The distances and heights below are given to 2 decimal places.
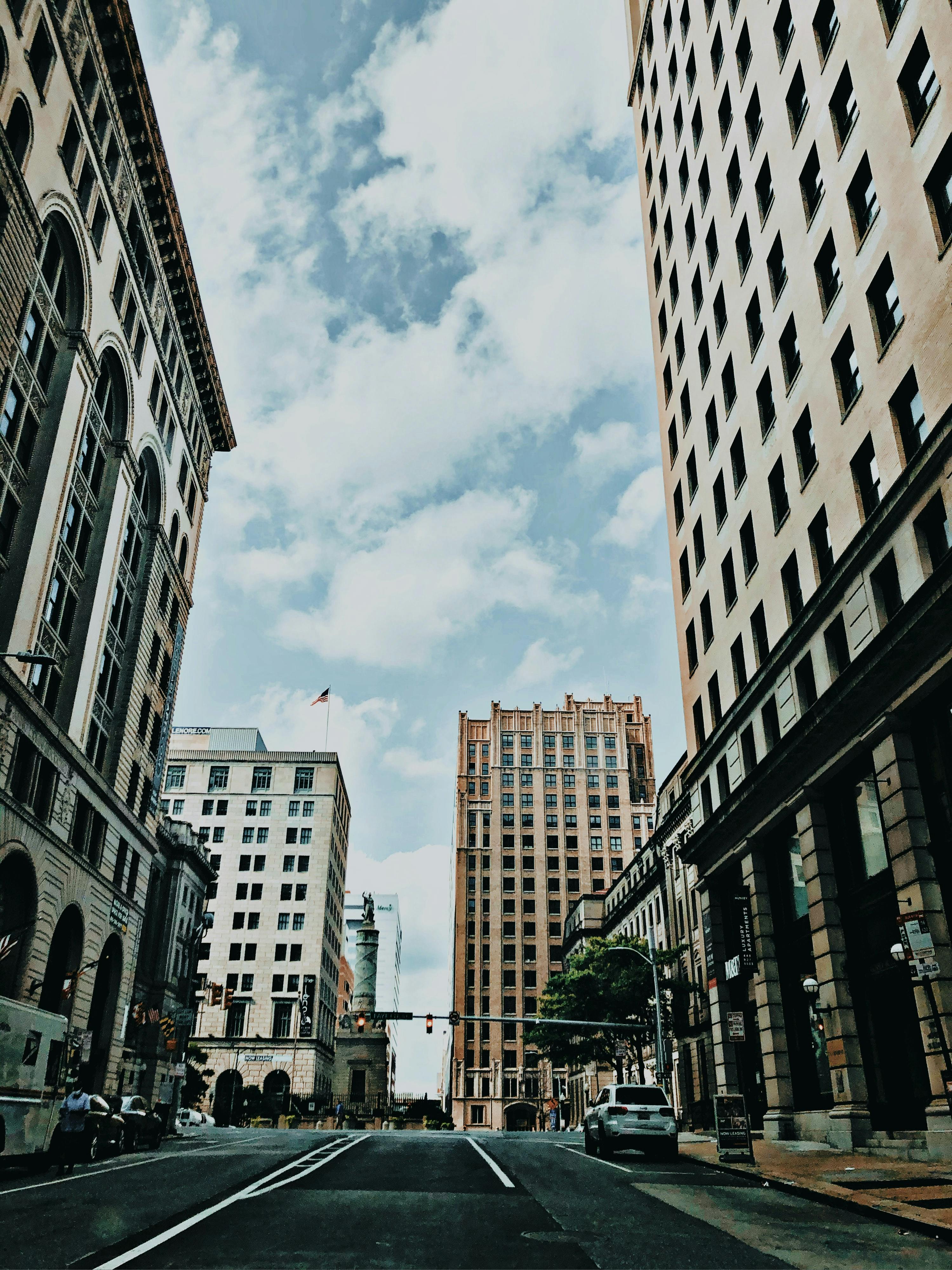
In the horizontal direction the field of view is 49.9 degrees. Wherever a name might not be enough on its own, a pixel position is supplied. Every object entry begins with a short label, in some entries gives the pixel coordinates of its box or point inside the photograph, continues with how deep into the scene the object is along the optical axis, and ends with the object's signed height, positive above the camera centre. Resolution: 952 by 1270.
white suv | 26.05 -0.05
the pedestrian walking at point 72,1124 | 21.55 -0.15
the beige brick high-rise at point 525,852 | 119.00 +31.09
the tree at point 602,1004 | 57.59 +6.04
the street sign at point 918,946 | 19.05 +3.09
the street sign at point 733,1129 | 24.02 -0.16
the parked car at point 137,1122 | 32.88 -0.18
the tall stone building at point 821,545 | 24.36 +16.07
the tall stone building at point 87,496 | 37.19 +25.01
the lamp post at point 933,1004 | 20.58 +2.32
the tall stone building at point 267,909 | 100.81 +20.64
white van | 21.20 +0.72
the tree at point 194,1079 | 82.31 +2.81
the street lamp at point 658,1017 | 48.00 +4.38
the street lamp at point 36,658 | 24.53 +10.31
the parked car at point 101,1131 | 25.86 -0.37
